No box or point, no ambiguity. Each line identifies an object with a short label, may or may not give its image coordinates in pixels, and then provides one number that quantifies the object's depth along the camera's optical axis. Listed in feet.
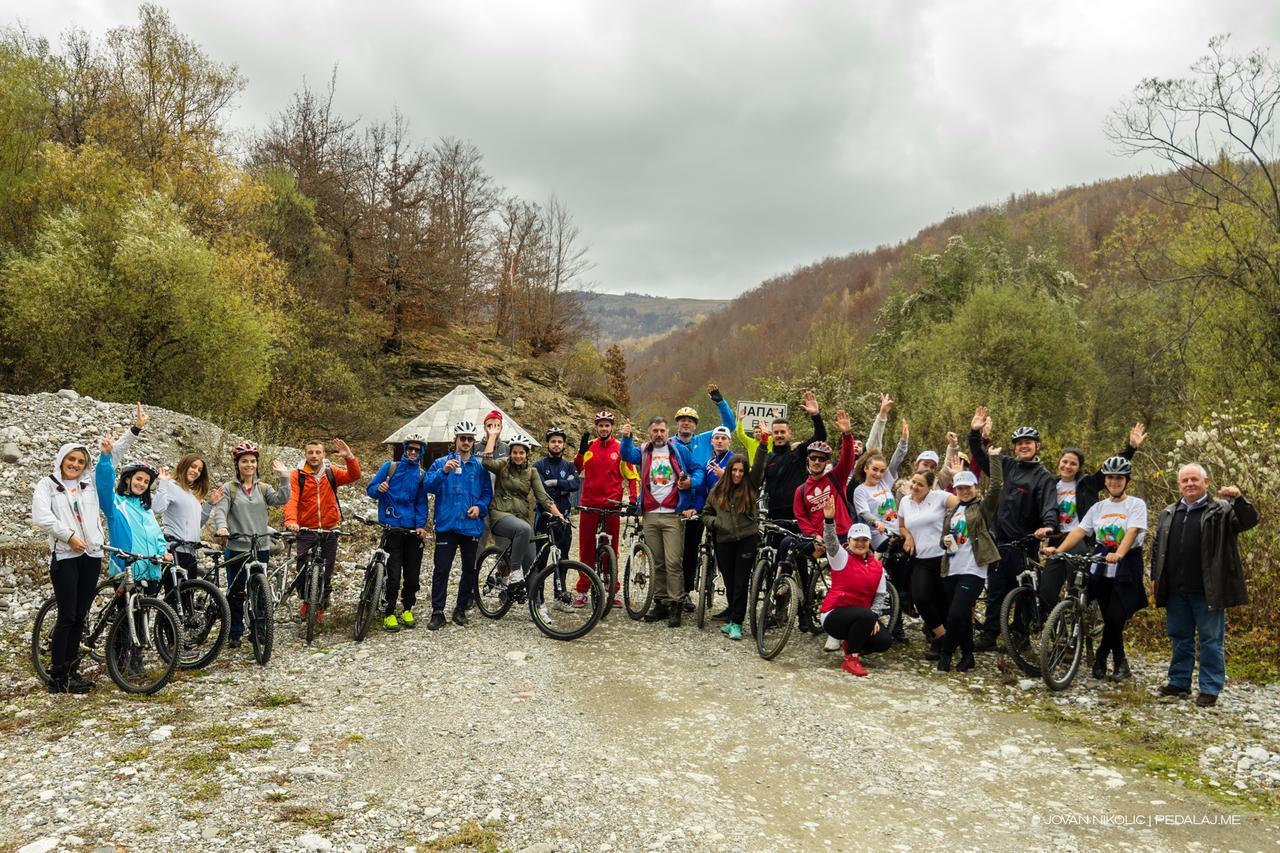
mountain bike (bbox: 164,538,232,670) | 23.32
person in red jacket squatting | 24.76
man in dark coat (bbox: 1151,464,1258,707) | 20.88
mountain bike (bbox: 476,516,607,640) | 27.73
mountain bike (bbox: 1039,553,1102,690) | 22.48
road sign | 43.68
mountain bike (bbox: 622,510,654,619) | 30.01
